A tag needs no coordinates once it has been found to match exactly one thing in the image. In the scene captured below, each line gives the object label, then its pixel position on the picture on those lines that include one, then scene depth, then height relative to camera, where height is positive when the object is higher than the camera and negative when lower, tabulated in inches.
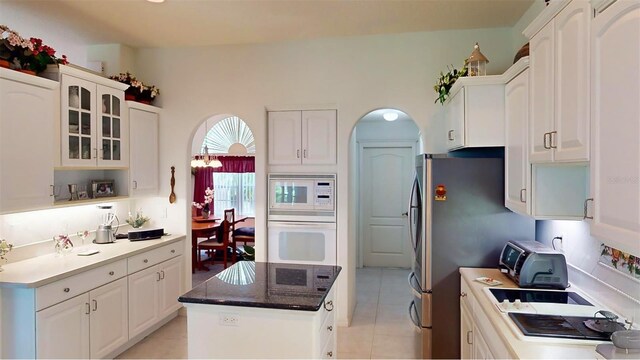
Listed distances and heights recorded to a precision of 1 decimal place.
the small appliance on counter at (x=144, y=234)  141.7 -22.1
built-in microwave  150.6 -7.9
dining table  221.0 -31.1
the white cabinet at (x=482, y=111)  105.0 +19.2
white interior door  243.4 -16.4
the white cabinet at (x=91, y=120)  116.0 +19.6
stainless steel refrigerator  109.8 -15.6
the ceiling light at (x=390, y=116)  215.0 +36.2
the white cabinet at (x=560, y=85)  58.9 +16.7
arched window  307.6 -9.5
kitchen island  76.9 -30.3
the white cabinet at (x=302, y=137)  149.8 +16.6
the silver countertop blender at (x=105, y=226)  136.9 -18.3
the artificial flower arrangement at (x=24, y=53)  99.9 +35.1
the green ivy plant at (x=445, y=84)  124.6 +31.9
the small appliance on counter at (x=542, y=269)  89.2 -22.0
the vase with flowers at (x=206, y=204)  249.0 -19.6
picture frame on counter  139.1 -4.2
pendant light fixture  252.1 +11.6
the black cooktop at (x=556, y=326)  63.9 -26.7
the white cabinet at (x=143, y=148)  147.1 +11.8
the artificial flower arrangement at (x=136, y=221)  155.7 -18.2
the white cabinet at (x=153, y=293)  128.0 -43.1
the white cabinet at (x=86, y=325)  96.5 -42.0
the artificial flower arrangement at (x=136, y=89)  145.4 +35.7
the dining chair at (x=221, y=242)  227.2 -41.0
